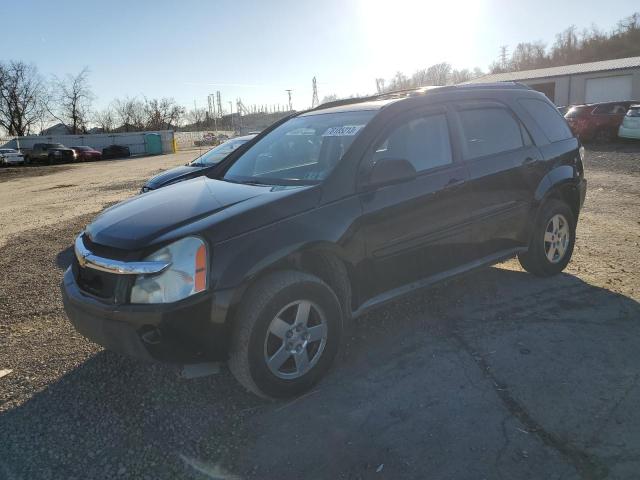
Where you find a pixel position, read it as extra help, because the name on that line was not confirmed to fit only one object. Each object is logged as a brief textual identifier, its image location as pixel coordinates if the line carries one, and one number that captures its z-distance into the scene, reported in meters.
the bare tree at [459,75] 98.17
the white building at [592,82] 34.19
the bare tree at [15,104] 66.31
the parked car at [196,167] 8.00
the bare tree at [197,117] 104.63
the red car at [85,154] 42.12
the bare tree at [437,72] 103.88
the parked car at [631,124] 18.56
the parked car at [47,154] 40.16
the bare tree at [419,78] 107.81
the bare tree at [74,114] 72.06
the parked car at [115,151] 46.53
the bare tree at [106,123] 78.50
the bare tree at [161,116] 82.56
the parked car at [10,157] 38.66
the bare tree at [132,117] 81.00
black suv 2.78
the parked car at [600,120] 20.88
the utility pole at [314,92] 89.00
